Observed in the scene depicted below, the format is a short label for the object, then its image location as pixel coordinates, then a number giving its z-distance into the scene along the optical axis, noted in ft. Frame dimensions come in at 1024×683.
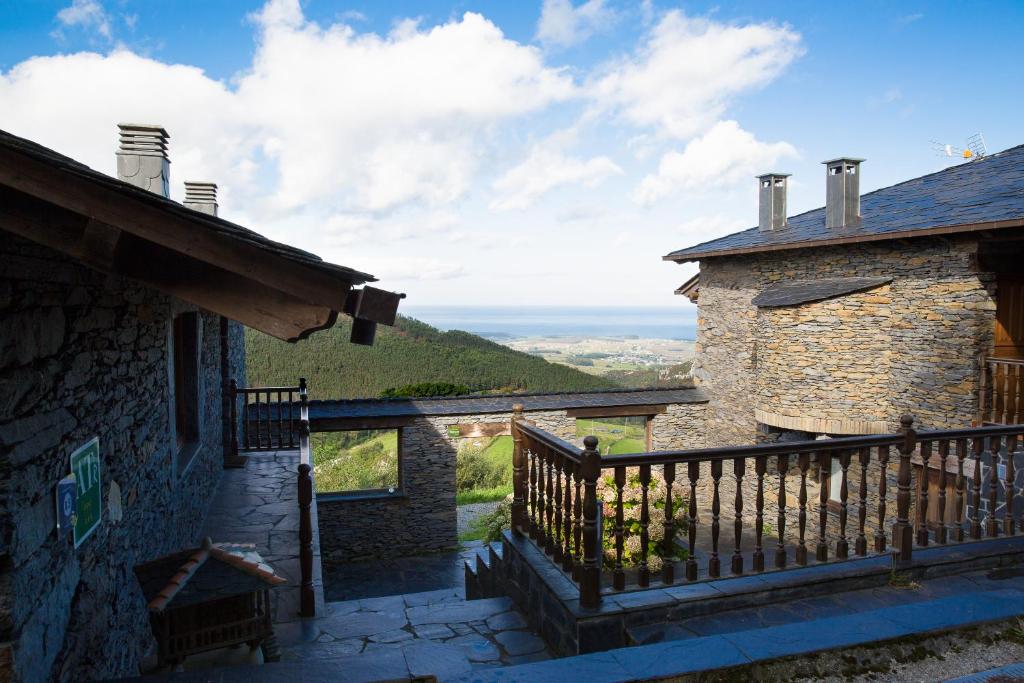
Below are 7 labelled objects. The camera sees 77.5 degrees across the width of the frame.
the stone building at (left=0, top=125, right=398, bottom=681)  7.09
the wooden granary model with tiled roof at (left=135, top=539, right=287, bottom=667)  9.47
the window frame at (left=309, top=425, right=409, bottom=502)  37.32
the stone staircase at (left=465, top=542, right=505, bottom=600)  17.31
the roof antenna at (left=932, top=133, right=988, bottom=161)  44.88
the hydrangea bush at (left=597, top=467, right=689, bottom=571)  24.06
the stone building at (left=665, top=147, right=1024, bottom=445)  29.14
